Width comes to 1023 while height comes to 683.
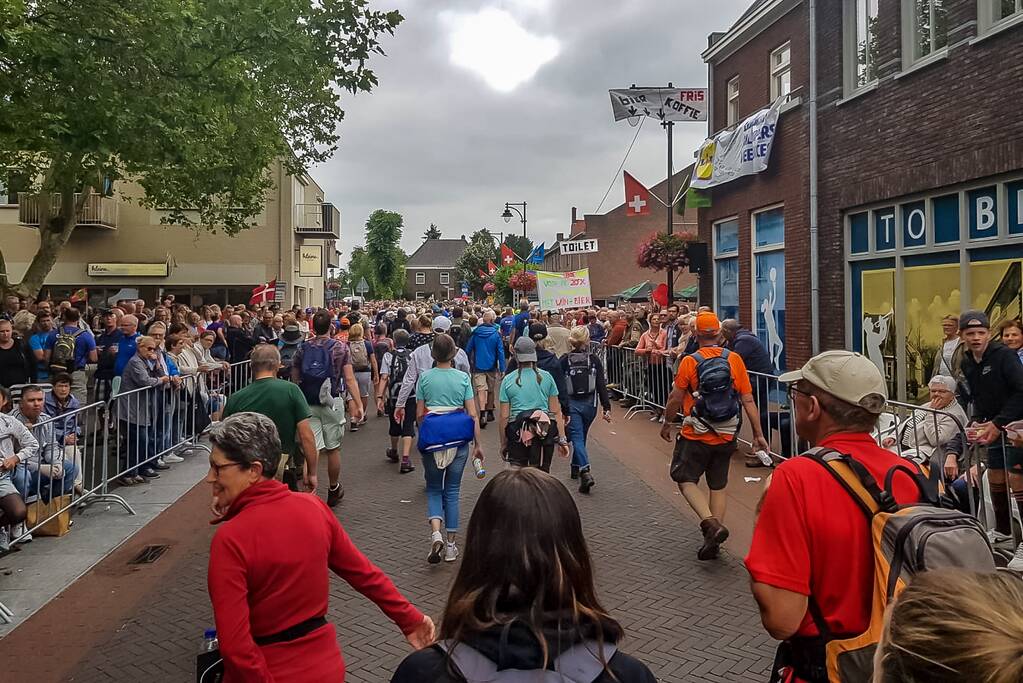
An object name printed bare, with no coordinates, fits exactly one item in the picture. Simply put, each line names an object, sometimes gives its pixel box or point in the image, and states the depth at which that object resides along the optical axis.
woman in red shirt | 2.89
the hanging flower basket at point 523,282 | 37.47
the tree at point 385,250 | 79.94
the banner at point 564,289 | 21.06
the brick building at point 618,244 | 56.56
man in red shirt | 2.52
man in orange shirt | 6.39
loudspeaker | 19.08
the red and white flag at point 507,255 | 40.74
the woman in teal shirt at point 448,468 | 6.64
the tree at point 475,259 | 84.96
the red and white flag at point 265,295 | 24.12
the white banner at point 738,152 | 15.62
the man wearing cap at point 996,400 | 6.42
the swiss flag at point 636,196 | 24.02
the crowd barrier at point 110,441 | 7.30
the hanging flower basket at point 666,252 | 19.16
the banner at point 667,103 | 19.95
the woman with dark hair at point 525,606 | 1.86
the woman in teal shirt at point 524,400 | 7.66
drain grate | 6.91
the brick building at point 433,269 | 126.38
